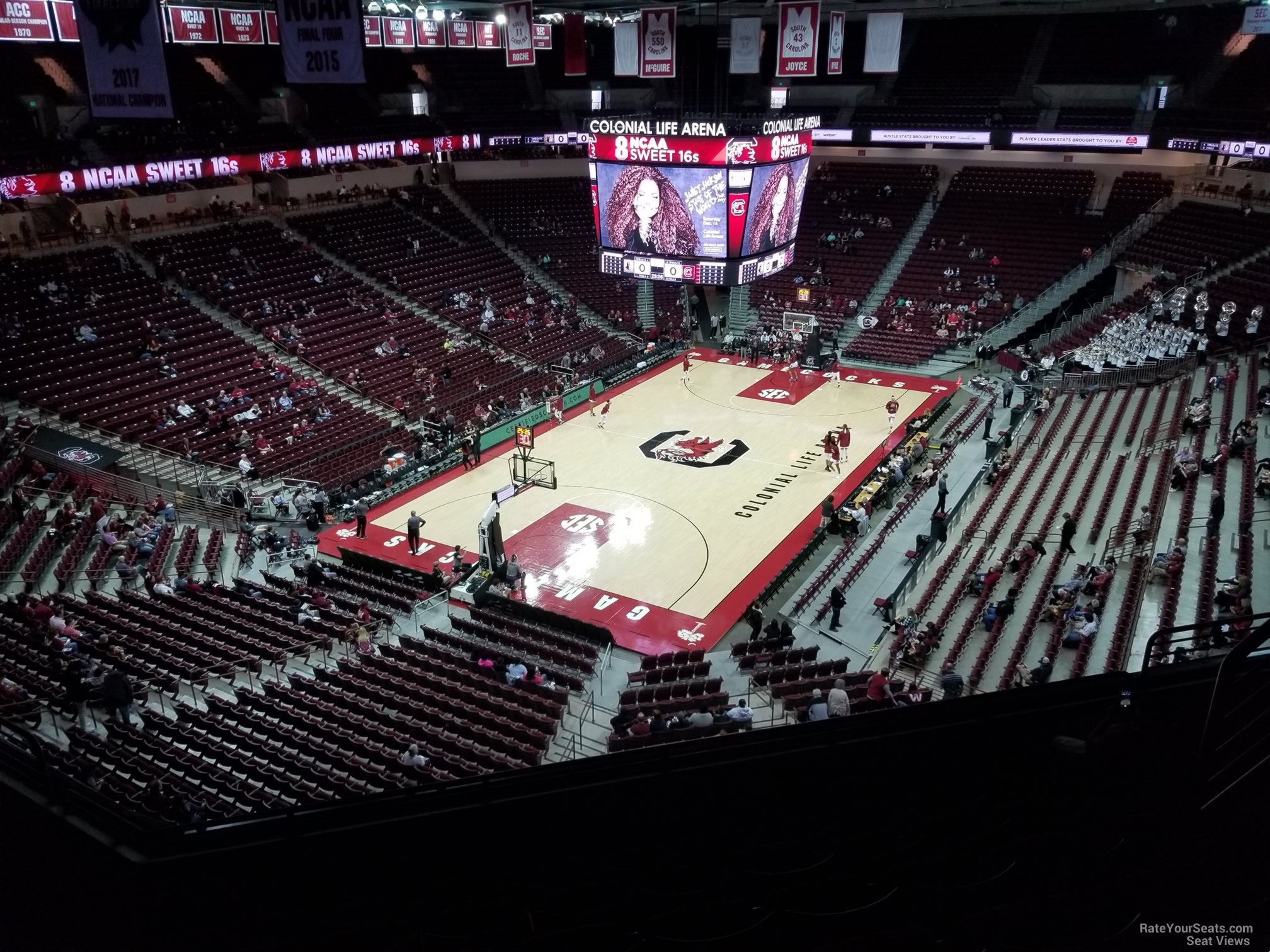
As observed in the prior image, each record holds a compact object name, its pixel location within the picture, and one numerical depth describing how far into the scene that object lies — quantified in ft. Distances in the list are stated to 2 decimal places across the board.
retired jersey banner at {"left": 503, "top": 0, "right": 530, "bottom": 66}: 78.84
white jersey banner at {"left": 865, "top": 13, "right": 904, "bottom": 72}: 82.38
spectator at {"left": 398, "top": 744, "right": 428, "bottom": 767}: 37.63
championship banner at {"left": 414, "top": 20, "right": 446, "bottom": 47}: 101.24
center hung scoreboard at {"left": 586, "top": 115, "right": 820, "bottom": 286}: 68.03
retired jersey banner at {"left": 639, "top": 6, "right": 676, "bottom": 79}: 78.28
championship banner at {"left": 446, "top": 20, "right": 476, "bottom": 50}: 98.58
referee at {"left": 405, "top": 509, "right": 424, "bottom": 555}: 66.03
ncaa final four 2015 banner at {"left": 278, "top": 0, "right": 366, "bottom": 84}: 47.73
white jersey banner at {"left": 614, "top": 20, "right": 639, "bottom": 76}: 82.33
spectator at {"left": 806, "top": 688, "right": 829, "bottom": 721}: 39.96
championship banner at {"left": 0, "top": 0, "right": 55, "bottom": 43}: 73.51
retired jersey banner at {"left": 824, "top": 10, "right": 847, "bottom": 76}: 83.97
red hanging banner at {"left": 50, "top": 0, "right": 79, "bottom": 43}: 77.56
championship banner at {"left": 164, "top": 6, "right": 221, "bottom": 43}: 82.89
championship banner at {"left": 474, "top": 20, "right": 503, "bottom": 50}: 100.22
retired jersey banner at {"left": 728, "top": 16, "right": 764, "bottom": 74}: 83.71
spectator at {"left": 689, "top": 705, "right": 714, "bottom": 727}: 40.70
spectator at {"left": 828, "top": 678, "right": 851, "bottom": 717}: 39.32
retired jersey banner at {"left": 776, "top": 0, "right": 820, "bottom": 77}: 74.69
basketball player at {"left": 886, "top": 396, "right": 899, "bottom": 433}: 88.13
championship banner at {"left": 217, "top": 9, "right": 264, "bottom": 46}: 86.63
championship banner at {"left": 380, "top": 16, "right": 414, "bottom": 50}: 94.12
